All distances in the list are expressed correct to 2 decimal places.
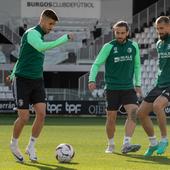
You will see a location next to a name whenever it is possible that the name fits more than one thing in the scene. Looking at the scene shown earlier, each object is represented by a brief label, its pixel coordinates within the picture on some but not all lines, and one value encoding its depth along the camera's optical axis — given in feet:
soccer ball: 59.52
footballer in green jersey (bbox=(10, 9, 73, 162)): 59.77
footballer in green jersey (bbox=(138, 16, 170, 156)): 66.28
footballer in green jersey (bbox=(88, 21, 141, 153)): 68.38
